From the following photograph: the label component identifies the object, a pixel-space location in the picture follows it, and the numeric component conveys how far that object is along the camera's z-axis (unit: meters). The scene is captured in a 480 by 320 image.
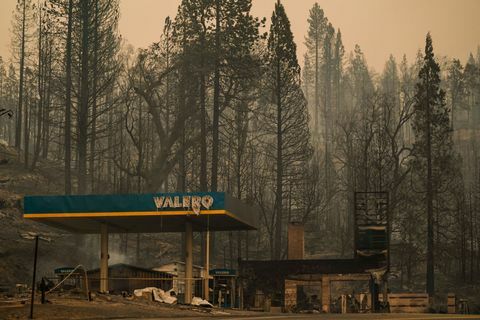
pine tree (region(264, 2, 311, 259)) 82.31
